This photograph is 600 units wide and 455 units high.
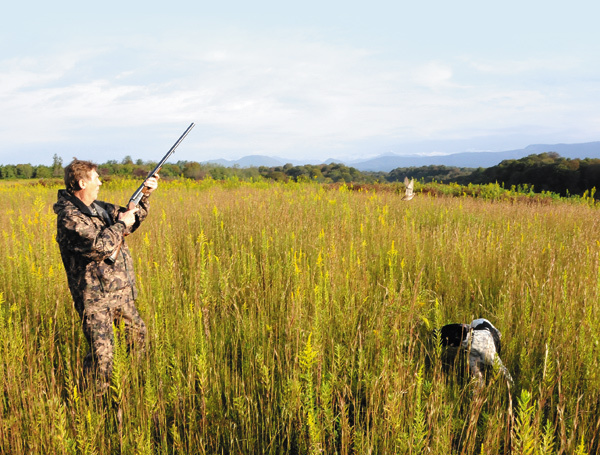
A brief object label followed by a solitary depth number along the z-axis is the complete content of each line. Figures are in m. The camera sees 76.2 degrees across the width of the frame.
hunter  2.35
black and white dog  2.41
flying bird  6.75
